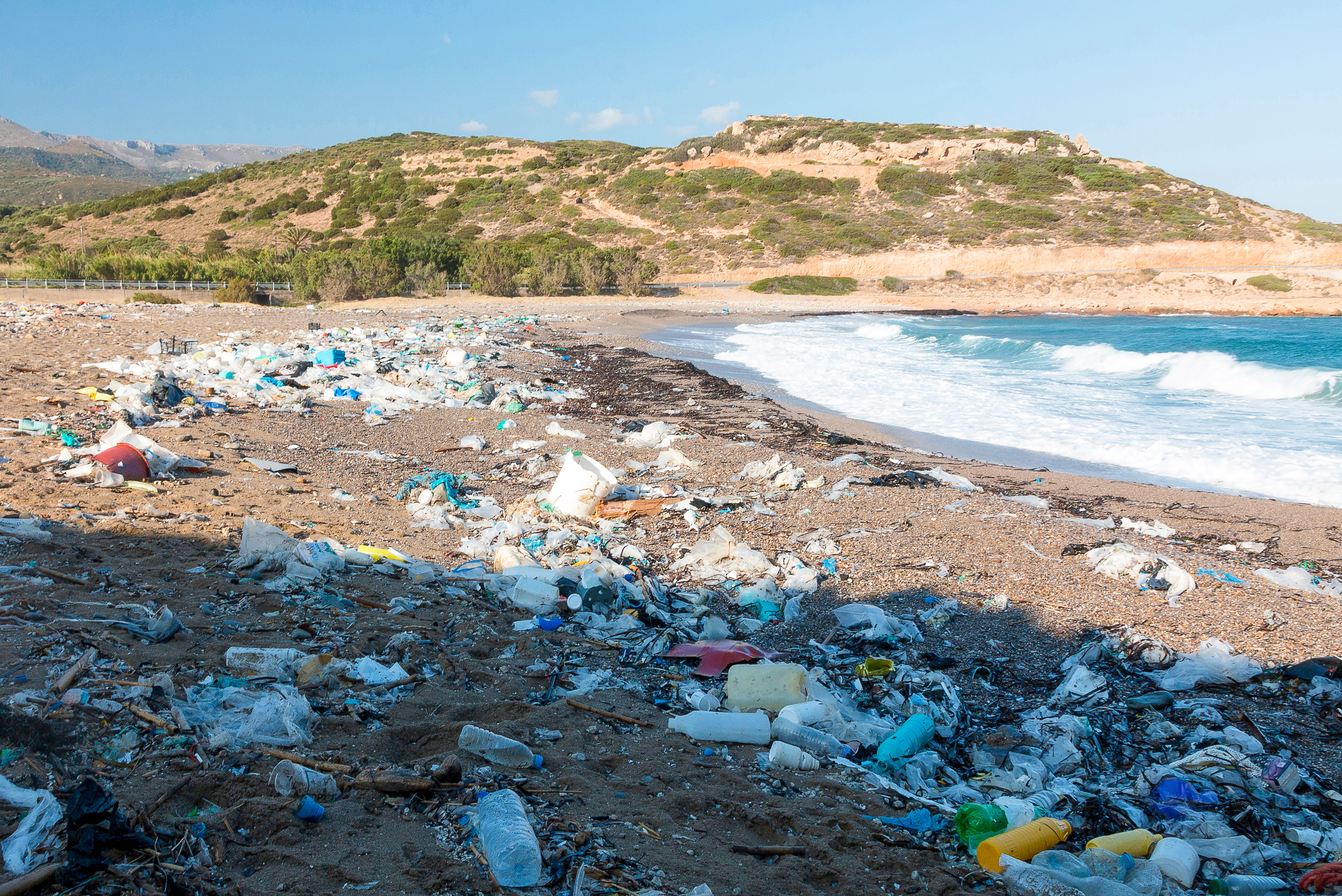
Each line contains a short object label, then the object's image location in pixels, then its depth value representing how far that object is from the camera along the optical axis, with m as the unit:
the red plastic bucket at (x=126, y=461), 5.39
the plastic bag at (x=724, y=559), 5.04
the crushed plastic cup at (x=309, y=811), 2.04
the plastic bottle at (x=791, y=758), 2.78
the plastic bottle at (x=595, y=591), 4.38
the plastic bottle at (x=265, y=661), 2.91
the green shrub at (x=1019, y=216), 46.00
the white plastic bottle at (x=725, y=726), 2.99
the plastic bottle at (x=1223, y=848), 2.41
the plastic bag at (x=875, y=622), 4.14
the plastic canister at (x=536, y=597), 4.27
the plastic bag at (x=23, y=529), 4.00
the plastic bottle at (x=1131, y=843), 2.38
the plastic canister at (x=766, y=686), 3.26
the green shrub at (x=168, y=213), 44.91
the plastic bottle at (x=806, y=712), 3.10
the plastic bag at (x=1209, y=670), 3.66
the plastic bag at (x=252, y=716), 2.41
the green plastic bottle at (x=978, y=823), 2.35
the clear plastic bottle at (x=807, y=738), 2.97
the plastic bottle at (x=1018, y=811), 2.46
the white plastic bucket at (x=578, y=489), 6.00
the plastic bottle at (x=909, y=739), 3.01
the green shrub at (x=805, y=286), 39.19
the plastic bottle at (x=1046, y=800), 2.62
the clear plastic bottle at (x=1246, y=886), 2.24
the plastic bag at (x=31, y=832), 1.63
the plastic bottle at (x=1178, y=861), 2.27
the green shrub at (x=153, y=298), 23.00
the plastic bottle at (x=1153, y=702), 3.47
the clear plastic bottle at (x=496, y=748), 2.53
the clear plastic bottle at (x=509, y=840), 1.90
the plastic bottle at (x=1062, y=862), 2.17
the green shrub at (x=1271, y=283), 39.88
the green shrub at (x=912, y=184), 50.38
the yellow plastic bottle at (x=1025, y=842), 2.24
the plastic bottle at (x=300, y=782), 2.13
